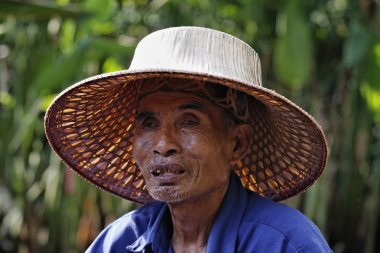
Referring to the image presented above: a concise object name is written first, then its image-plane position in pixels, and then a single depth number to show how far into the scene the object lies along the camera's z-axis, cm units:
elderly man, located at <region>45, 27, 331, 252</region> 146
